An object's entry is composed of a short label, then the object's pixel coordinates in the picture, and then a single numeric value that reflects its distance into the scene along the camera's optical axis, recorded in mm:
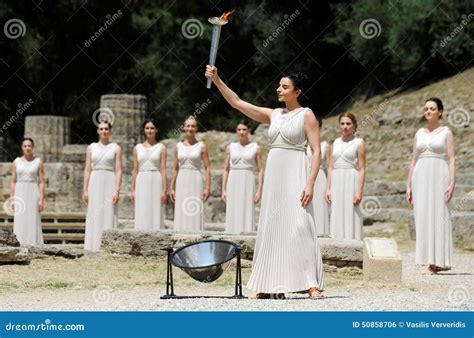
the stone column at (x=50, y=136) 24922
